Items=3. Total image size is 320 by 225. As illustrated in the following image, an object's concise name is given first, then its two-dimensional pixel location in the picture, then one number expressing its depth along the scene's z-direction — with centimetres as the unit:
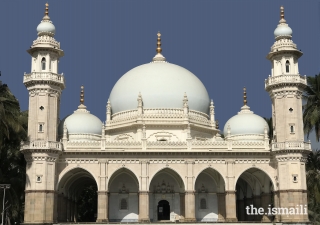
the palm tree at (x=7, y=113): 3692
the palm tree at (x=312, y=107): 4300
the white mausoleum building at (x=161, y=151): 4584
